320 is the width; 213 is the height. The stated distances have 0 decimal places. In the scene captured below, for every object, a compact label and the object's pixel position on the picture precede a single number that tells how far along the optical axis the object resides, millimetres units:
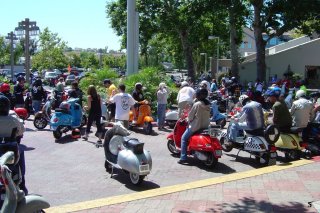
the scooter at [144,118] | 14090
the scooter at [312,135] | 10961
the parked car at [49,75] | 41344
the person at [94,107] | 12367
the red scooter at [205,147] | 9352
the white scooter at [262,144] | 9695
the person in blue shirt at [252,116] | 9947
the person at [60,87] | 17409
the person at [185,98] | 14281
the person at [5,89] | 13202
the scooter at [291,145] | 10297
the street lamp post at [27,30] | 24125
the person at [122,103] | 12680
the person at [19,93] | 15883
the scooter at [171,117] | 15195
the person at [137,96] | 14502
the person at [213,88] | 22198
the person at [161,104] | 14594
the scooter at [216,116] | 15305
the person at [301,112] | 11078
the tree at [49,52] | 58219
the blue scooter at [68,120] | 12984
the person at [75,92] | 14278
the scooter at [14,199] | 4469
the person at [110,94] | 15254
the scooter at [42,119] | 14838
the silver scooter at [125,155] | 7871
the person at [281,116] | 10555
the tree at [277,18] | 27548
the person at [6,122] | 6773
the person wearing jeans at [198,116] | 9594
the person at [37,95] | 16891
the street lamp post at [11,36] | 35494
